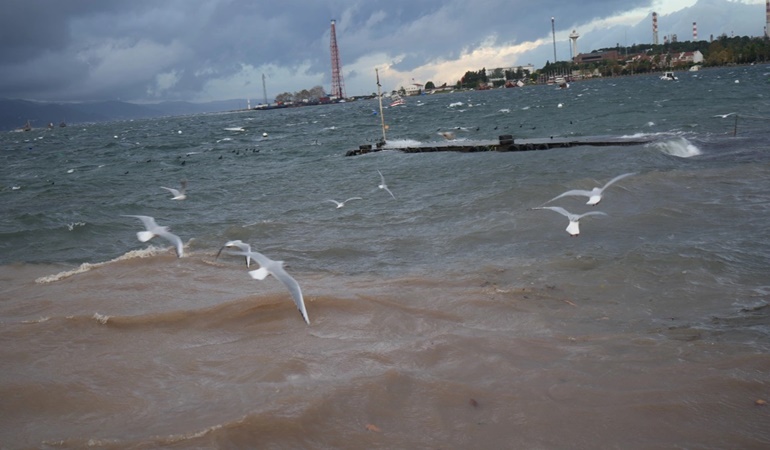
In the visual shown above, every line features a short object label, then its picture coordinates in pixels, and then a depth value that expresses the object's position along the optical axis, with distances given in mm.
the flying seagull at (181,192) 16000
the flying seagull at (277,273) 7441
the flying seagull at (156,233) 10915
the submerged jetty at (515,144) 23734
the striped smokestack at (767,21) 156062
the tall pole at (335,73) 161425
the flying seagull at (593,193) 11805
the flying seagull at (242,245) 9773
